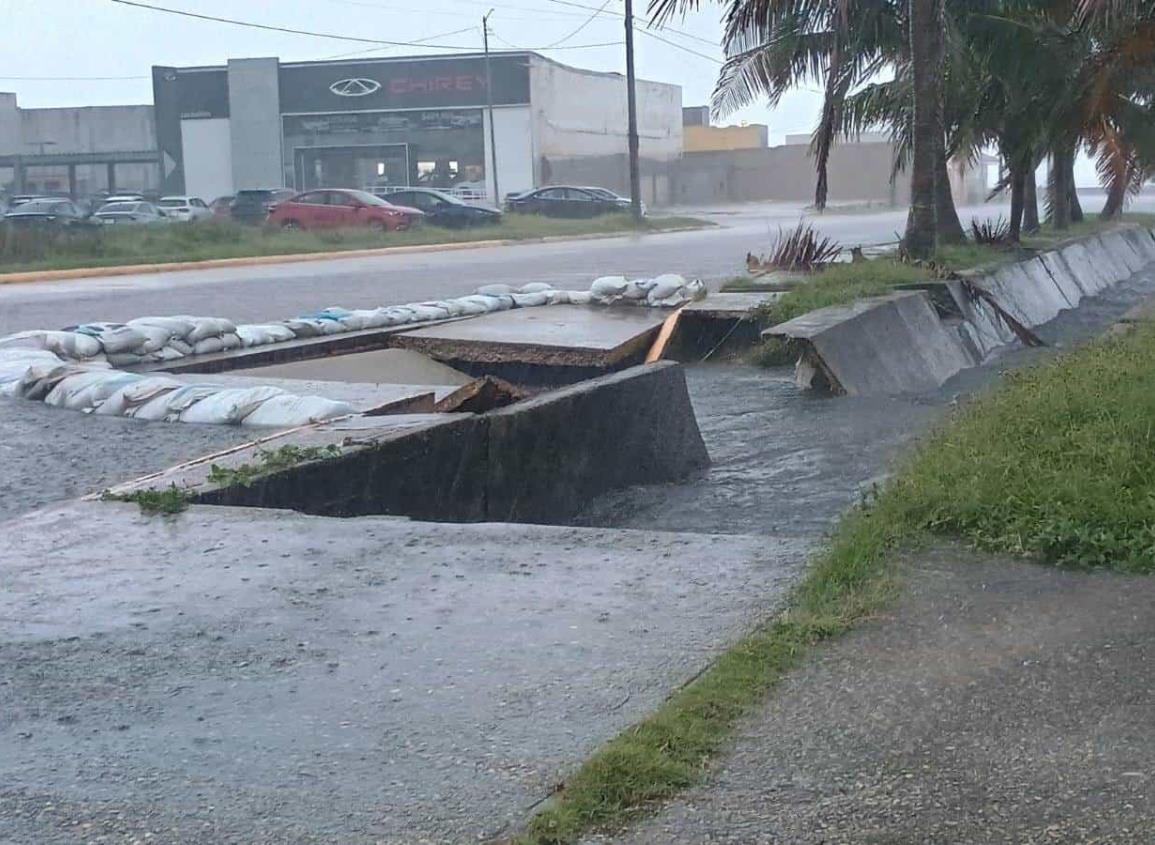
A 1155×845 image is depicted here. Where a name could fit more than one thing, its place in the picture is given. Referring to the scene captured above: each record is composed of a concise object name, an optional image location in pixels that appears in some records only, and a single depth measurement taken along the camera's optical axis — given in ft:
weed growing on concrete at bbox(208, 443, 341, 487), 22.84
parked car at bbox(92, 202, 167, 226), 136.77
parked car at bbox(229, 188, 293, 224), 140.36
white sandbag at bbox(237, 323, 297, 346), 41.37
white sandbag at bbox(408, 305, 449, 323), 48.44
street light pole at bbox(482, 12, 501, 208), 198.18
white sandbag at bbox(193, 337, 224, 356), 40.32
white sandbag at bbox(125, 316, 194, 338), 40.04
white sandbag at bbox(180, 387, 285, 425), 30.14
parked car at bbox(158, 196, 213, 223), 147.84
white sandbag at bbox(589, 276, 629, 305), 54.08
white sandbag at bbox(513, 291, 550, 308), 54.56
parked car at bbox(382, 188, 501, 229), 135.90
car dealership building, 212.43
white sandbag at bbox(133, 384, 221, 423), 31.09
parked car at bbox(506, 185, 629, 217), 164.45
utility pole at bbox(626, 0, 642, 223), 150.71
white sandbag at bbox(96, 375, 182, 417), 31.83
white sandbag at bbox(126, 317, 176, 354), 39.22
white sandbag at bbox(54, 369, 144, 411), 32.45
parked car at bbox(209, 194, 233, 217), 150.20
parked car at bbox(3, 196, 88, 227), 108.64
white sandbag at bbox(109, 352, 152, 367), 38.73
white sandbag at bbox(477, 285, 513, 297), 55.93
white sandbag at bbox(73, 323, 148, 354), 38.72
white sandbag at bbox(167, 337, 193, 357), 39.99
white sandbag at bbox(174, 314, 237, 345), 40.45
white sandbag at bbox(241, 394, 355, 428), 28.86
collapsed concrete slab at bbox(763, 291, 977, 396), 40.45
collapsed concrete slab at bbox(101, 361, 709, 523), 23.49
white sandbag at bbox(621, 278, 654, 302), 53.98
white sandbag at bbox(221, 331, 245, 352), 40.83
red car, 127.03
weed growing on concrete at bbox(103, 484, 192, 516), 21.76
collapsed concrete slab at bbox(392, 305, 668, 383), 42.34
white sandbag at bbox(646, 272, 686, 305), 53.31
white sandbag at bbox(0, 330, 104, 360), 38.83
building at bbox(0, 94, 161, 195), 232.32
